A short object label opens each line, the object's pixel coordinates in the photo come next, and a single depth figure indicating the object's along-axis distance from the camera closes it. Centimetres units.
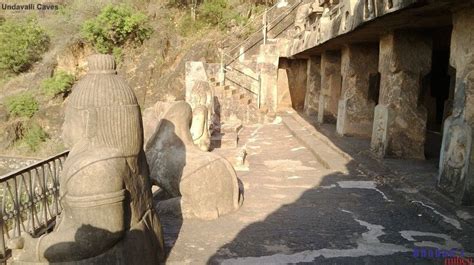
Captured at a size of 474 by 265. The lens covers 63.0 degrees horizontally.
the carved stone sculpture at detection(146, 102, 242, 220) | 417
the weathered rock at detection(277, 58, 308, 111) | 1577
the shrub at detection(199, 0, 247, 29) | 2203
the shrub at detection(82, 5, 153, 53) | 2177
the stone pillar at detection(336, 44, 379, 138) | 880
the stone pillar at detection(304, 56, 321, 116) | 1331
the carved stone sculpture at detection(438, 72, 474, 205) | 426
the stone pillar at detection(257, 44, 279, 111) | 1512
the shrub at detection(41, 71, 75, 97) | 2244
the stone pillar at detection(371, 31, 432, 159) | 643
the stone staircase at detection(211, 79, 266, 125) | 1406
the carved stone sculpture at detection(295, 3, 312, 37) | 1472
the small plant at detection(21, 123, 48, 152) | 2112
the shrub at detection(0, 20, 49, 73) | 2436
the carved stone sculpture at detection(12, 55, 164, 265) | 242
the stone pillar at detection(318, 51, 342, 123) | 1108
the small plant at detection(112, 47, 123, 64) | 2270
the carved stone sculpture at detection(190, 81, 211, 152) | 728
